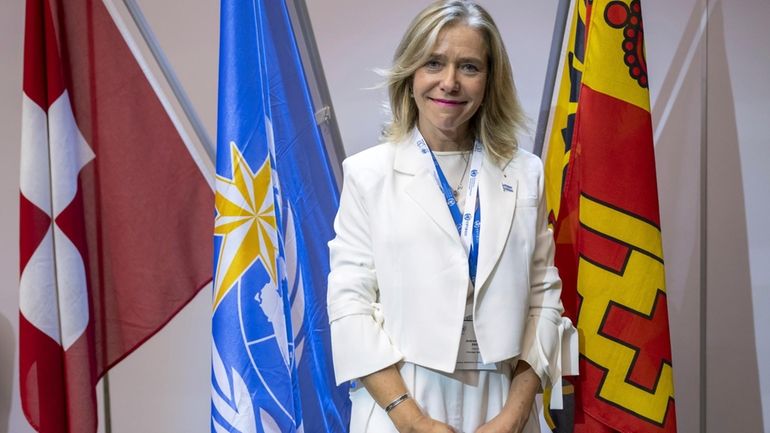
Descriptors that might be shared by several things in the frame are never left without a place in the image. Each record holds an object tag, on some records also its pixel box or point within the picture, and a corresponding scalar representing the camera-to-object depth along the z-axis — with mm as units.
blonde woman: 1562
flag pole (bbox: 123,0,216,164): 2207
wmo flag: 1893
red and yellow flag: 1836
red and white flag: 2059
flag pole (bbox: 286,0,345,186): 2094
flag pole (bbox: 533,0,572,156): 2021
